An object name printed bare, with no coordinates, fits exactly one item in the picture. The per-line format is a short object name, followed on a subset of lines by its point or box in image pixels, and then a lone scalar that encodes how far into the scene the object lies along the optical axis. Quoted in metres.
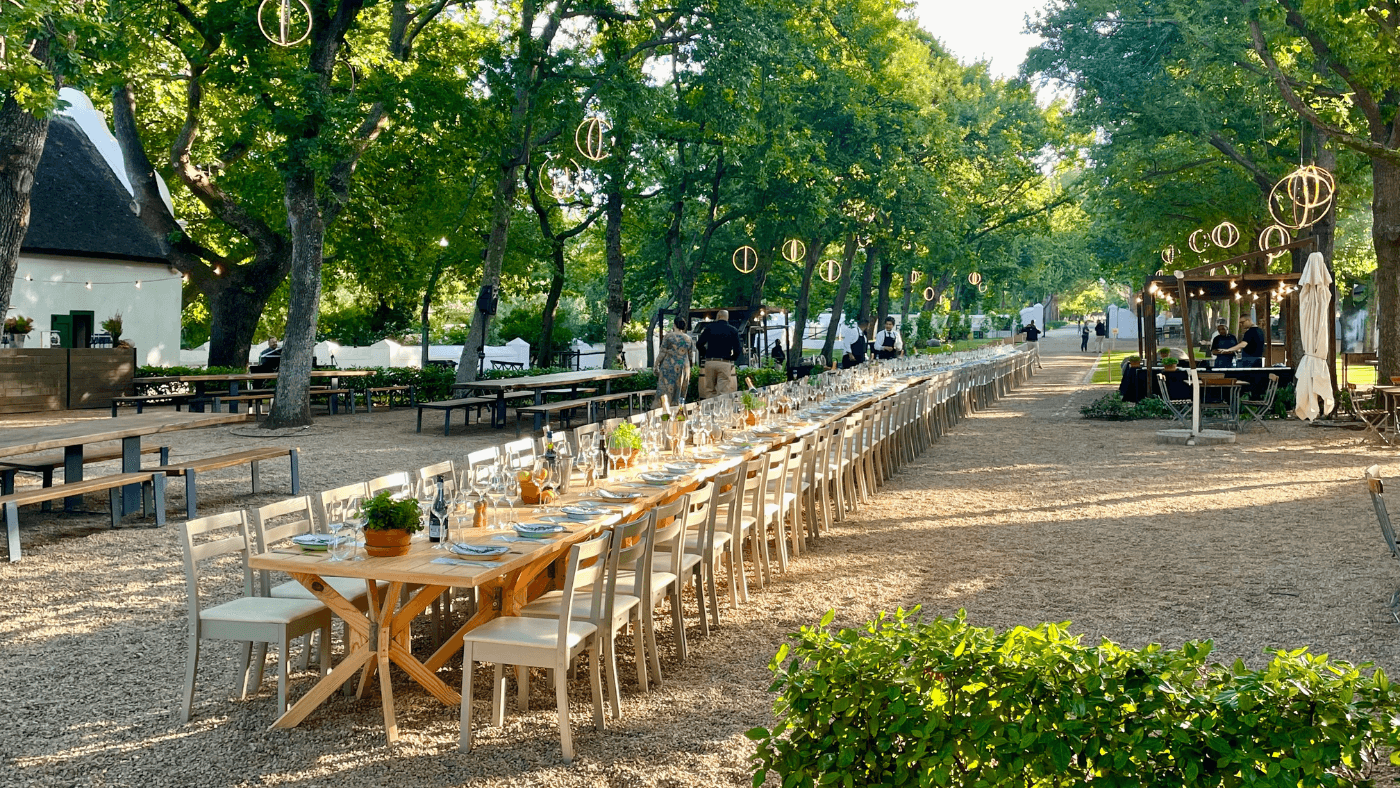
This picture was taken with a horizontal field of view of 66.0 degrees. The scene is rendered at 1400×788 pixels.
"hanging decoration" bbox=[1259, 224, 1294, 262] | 21.17
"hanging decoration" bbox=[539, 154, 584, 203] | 22.72
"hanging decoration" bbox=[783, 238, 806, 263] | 22.14
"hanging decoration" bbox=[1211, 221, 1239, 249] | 21.13
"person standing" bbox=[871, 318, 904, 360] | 24.98
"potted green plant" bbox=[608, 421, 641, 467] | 7.29
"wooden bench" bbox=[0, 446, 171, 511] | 9.03
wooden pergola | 18.22
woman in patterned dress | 15.99
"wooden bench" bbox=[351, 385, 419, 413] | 21.93
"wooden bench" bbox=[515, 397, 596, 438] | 16.45
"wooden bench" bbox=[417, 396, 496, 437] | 16.98
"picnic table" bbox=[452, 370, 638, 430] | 17.41
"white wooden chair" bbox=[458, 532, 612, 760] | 4.37
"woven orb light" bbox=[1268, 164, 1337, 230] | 14.36
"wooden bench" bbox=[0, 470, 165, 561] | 7.96
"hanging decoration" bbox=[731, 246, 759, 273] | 22.52
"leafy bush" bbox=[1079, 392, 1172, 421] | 19.02
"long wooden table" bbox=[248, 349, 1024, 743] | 4.39
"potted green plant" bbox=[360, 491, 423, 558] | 4.64
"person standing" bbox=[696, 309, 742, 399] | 17.56
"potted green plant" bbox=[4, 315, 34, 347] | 21.92
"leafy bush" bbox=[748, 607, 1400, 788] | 2.54
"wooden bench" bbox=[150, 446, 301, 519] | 9.56
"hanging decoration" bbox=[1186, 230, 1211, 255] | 27.42
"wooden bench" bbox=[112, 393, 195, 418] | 19.98
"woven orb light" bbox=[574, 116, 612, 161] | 14.03
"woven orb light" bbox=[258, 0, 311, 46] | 14.43
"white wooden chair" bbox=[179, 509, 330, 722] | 4.72
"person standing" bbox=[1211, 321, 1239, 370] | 19.58
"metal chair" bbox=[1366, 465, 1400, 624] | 6.22
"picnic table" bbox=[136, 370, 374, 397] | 20.73
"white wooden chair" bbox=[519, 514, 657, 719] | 4.78
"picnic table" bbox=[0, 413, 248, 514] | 8.72
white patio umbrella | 12.28
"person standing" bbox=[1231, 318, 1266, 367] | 18.58
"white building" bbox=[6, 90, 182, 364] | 24.66
